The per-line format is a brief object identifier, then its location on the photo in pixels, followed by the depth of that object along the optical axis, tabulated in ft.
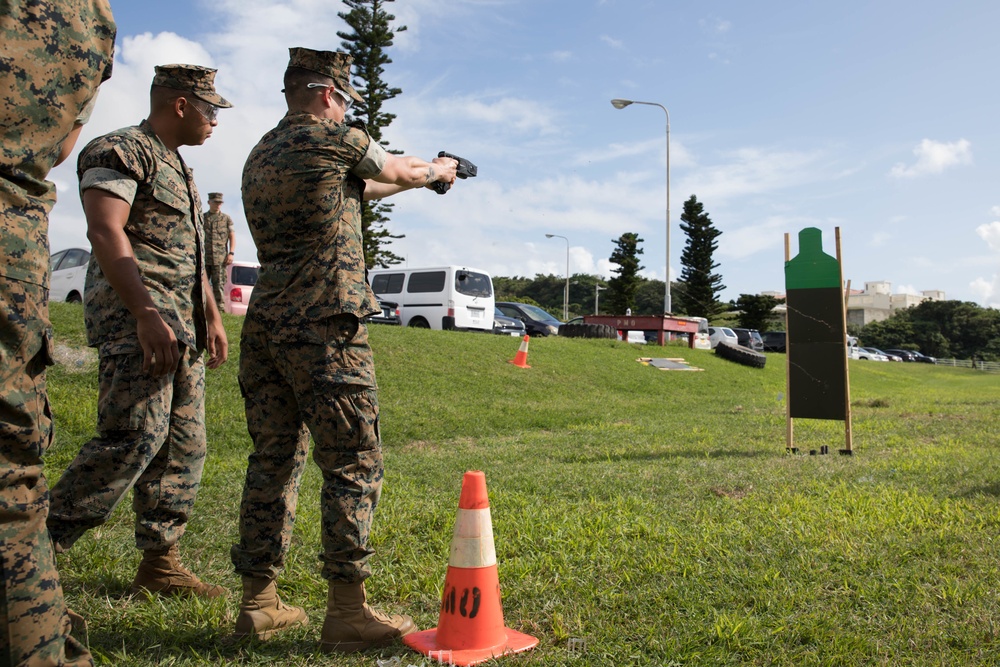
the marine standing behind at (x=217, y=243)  32.04
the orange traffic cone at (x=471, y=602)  8.96
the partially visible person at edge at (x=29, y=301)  5.59
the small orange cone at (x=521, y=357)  49.32
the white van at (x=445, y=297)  65.67
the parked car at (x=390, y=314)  66.85
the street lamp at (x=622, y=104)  93.99
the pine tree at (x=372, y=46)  101.96
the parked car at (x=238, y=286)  55.21
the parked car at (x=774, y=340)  147.23
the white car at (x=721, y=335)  132.53
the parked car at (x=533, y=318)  83.97
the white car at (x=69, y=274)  52.95
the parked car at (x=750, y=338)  134.82
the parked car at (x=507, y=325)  77.97
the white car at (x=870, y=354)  176.14
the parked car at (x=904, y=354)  208.72
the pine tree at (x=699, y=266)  170.30
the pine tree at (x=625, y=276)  147.64
